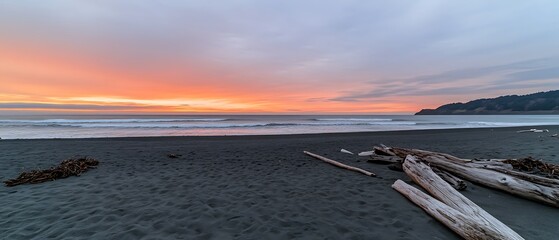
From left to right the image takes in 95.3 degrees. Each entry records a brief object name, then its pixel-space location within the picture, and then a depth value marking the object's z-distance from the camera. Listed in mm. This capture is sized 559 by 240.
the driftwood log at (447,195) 3174
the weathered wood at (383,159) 8102
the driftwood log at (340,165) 6824
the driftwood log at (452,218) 3102
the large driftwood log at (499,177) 4594
